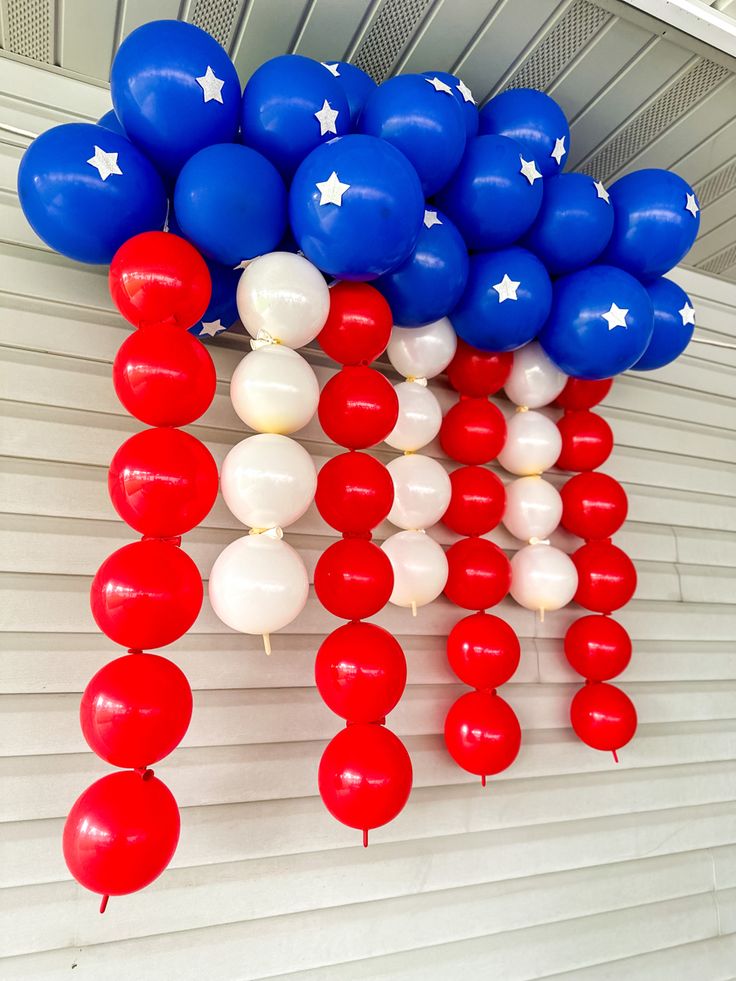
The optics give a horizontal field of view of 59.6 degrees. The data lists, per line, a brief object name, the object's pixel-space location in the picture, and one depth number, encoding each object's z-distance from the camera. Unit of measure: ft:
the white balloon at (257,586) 4.00
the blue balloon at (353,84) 4.78
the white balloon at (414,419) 5.10
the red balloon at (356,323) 4.50
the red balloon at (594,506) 5.90
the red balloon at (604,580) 5.76
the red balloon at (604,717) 5.50
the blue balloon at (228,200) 3.99
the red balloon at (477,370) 5.54
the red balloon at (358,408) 4.40
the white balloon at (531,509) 5.63
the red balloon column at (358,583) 4.11
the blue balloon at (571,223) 5.16
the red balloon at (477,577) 5.16
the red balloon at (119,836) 3.34
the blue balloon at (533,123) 5.20
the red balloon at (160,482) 3.62
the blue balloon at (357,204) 3.95
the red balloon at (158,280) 3.80
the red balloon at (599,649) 5.63
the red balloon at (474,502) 5.31
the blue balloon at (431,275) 4.62
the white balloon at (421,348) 5.19
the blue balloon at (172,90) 3.95
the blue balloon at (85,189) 3.85
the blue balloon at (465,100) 4.80
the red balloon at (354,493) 4.30
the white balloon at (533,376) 5.73
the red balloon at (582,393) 6.11
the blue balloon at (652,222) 5.34
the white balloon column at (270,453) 4.03
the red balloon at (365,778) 4.06
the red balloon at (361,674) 4.16
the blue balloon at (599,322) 5.02
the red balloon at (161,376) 3.69
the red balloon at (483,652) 5.03
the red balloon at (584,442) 6.06
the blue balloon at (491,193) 4.78
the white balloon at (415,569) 4.82
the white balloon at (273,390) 4.18
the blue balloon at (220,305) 4.53
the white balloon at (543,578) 5.46
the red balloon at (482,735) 4.84
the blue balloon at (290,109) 4.24
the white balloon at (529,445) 5.72
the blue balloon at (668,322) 5.66
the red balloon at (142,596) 3.52
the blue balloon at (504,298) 4.94
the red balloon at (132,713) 3.44
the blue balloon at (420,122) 4.43
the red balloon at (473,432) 5.44
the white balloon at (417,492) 4.94
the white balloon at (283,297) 4.19
